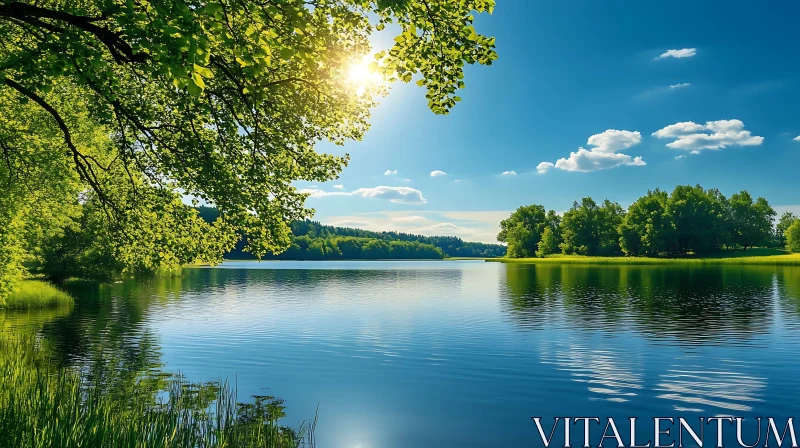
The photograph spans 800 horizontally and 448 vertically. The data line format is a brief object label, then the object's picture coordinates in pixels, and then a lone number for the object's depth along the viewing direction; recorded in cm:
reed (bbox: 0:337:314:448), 942
